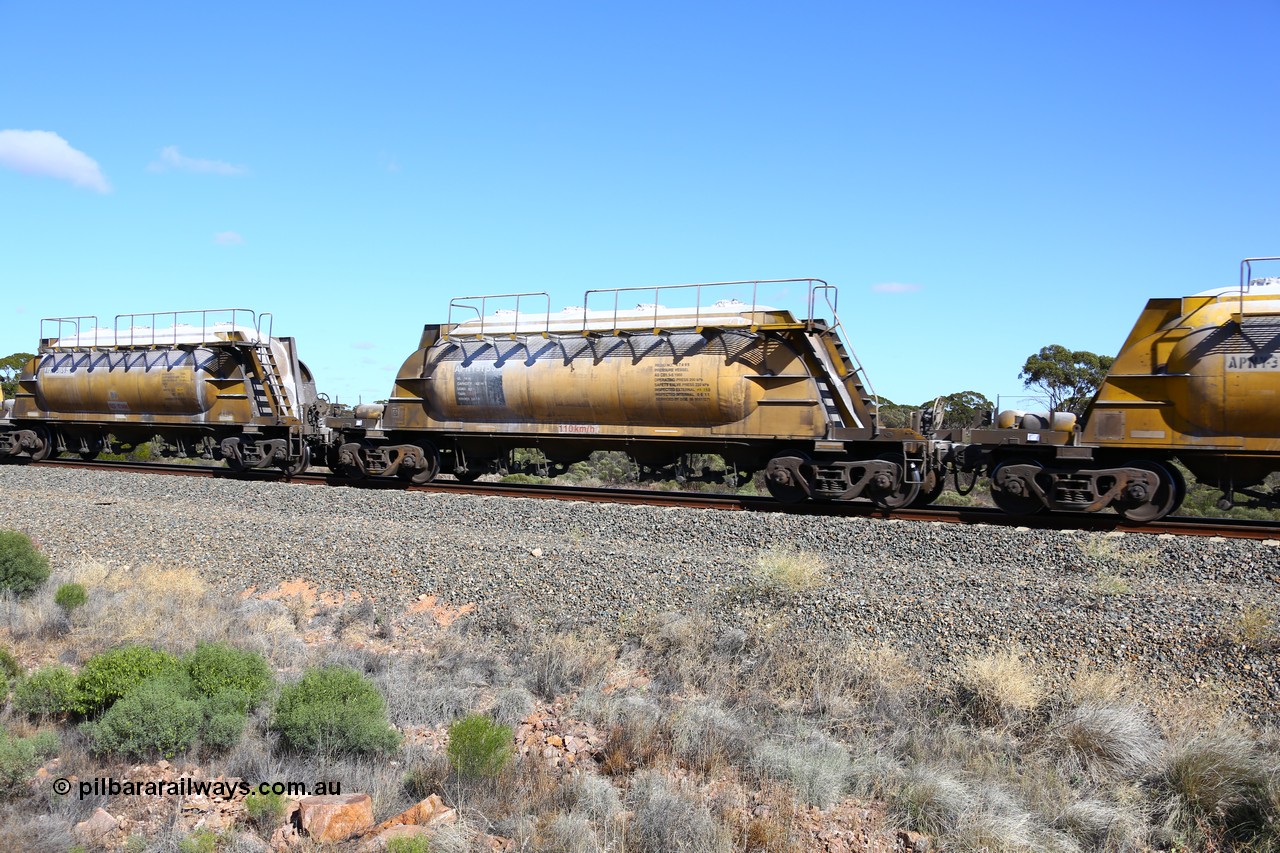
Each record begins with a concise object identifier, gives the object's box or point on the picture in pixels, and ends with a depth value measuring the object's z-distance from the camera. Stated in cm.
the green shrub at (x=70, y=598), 971
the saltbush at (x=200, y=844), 507
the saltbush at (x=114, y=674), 692
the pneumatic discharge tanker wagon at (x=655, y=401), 1523
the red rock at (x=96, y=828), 534
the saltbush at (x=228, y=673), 701
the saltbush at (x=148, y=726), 638
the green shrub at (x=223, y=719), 654
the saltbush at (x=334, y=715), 636
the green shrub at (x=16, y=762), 571
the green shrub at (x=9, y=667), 768
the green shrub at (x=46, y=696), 695
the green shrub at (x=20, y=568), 1047
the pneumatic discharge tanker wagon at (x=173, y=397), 2192
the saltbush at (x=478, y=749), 593
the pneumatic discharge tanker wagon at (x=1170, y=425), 1236
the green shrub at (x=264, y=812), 555
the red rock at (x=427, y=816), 552
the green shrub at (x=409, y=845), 489
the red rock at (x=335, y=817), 538
